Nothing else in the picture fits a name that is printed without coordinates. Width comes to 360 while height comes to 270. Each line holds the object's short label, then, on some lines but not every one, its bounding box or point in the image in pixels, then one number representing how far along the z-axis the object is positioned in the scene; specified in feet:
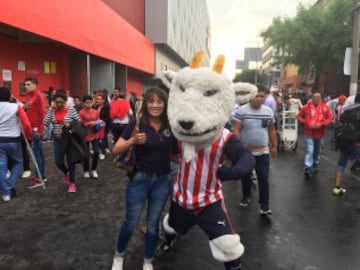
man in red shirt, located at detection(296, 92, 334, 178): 25.00
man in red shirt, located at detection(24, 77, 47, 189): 21.43
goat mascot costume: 9.59
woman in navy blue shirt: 10.85
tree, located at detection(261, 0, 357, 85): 88.63
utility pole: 46.85
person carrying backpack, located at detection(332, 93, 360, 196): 20.29
